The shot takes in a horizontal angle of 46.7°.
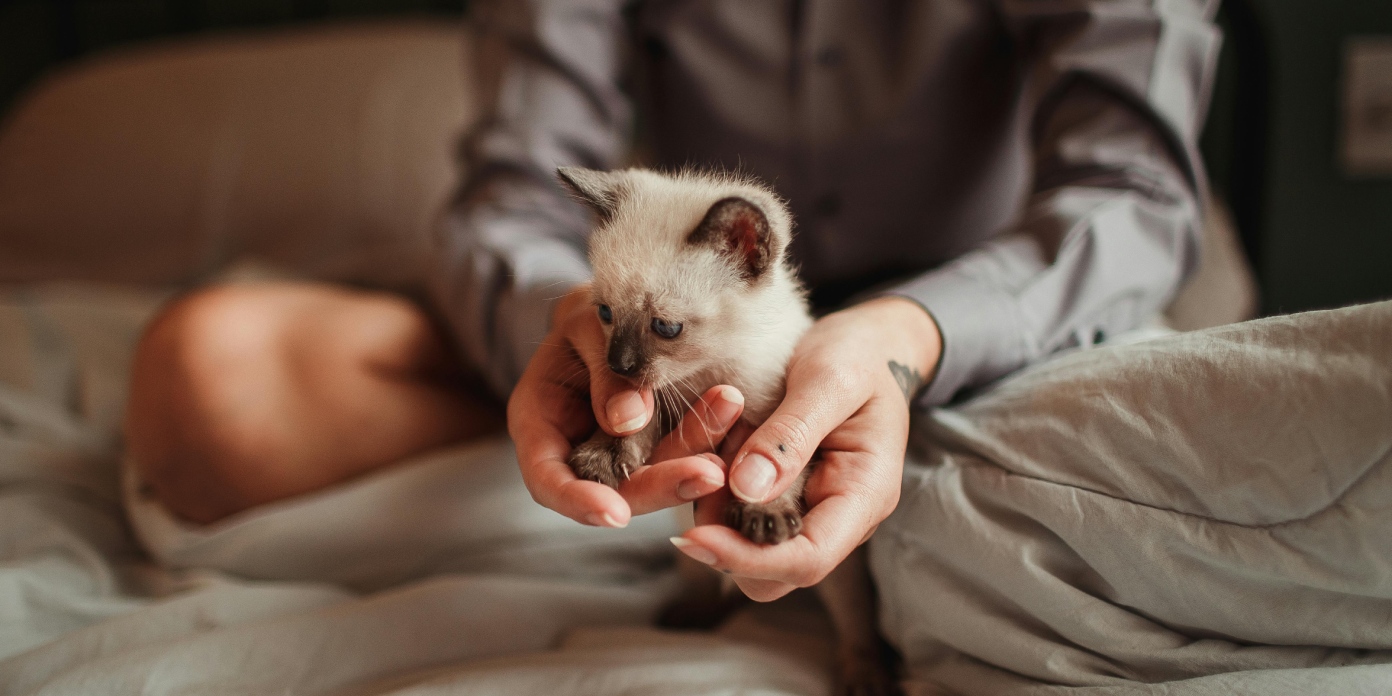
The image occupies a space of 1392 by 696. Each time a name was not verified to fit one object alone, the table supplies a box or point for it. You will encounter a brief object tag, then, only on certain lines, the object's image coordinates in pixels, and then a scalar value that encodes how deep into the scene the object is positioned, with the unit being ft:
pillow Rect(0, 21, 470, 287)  3.52
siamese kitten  1.85
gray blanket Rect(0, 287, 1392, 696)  1.71
